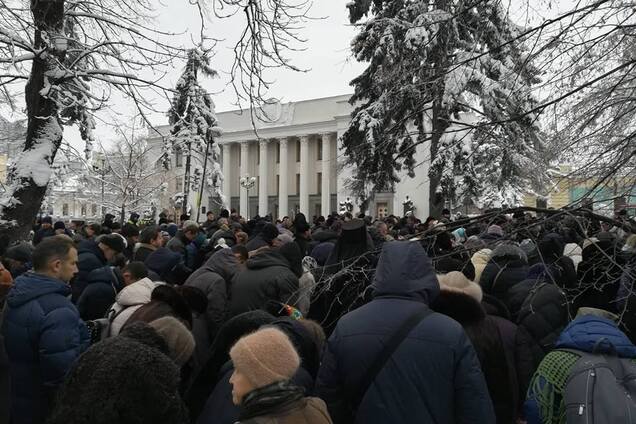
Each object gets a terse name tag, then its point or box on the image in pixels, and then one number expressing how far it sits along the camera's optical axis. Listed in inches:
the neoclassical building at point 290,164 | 2483.3
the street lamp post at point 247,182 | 1827.5
